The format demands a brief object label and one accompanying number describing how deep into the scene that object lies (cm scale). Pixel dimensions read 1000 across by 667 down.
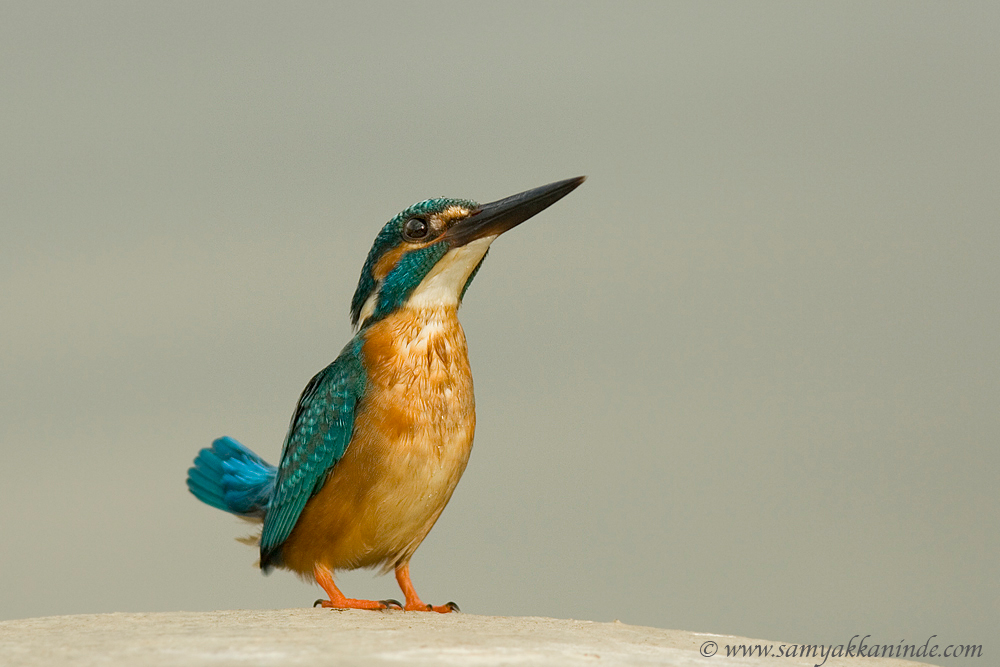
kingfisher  974
